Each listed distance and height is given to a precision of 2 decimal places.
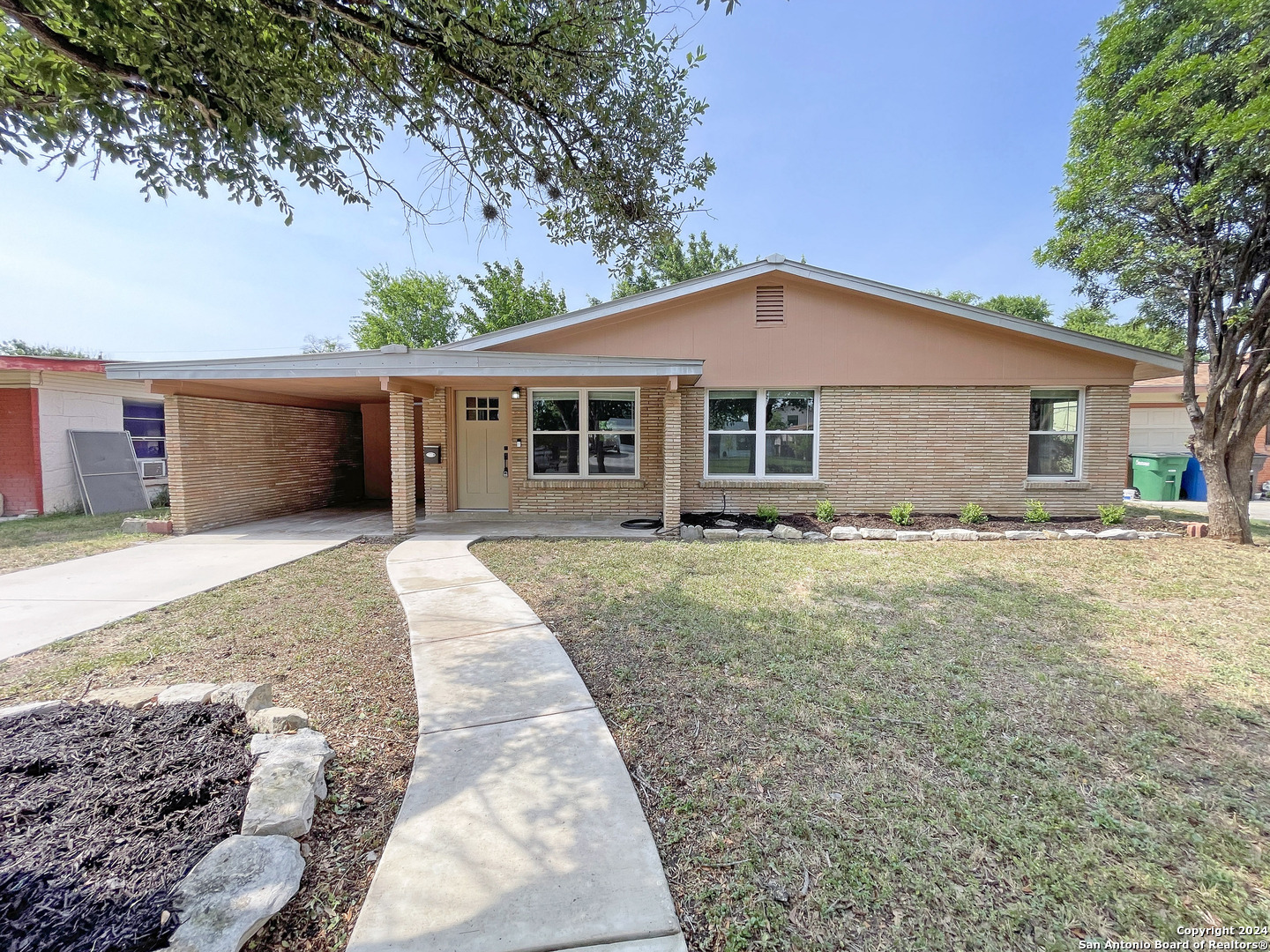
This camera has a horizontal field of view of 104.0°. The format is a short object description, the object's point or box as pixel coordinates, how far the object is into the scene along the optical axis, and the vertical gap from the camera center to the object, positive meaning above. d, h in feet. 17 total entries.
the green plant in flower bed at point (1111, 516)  28.04 -3.69
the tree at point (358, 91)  9.61 +9.33
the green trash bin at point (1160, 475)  41.57 -2.11
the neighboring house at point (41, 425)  32.19 +1.46
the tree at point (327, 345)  112.23 +25.64
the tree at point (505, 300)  78.69 +23.95
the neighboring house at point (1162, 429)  51.27 +2.22
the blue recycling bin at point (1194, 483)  42.01 -2.78
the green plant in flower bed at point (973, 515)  28.43 -3.73
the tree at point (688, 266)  81.20 +30.30
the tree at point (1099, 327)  71.61 +19.77
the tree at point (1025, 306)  92.27 +27.13
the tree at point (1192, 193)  19.47 +11.25
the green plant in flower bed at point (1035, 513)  28.53 -3.62
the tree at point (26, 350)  108.06 +22.58
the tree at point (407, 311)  85.92 +24.16
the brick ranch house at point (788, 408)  29.45 +2.51
